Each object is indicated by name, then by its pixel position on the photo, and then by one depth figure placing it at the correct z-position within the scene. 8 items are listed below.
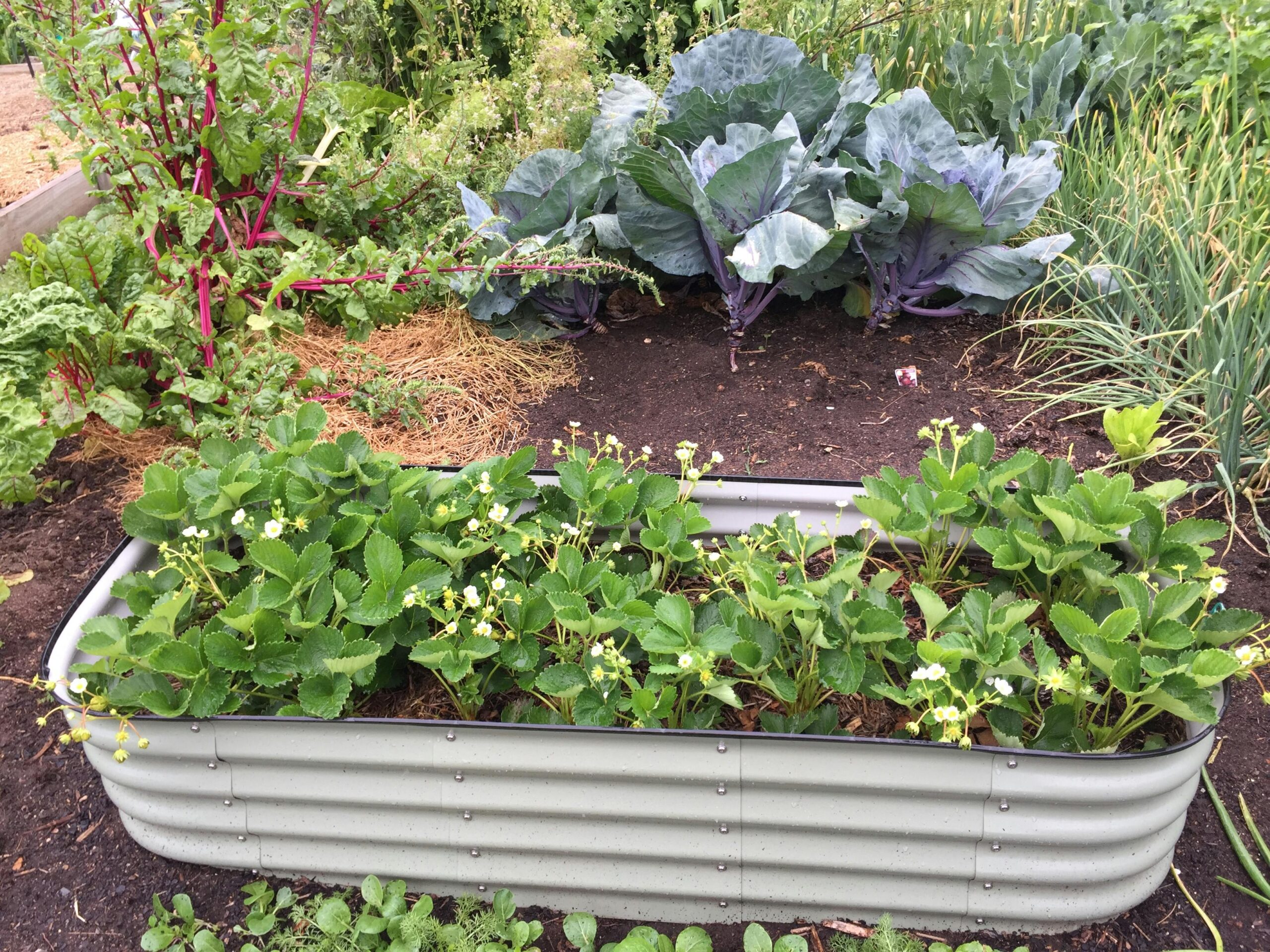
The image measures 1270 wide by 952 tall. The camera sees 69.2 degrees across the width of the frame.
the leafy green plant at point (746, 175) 2.37
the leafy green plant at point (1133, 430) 1.76
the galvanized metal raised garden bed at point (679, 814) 1.30
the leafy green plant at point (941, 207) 2.39
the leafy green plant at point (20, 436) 1.94
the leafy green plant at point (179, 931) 1.43
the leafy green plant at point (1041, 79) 2.97
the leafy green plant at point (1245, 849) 1.46
